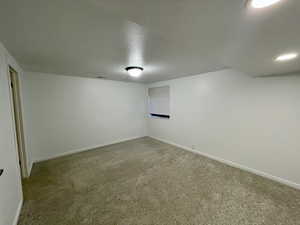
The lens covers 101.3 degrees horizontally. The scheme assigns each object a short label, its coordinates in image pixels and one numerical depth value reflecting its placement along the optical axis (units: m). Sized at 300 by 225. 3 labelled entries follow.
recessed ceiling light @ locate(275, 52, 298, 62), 1.38
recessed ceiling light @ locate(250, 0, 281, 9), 0.65
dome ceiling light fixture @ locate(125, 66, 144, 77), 2.64
